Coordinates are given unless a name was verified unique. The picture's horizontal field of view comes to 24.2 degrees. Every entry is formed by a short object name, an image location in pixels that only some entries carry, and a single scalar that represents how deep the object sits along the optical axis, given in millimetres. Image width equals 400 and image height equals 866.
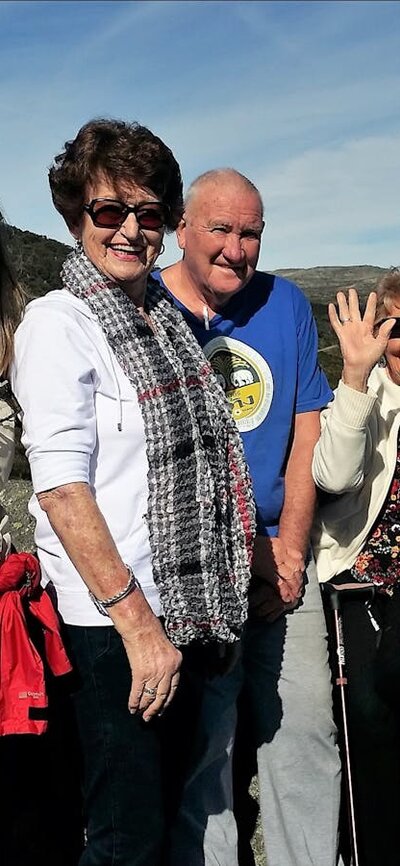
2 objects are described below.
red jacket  2568
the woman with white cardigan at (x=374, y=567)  3609
